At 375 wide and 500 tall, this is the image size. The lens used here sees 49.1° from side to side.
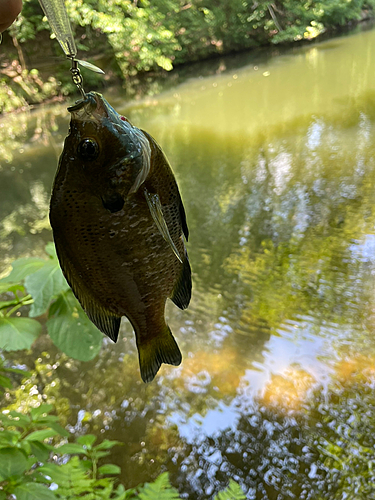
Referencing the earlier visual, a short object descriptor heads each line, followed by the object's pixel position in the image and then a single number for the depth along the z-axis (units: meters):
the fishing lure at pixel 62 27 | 0.19
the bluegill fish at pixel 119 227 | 0.20
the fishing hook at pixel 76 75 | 0.19
